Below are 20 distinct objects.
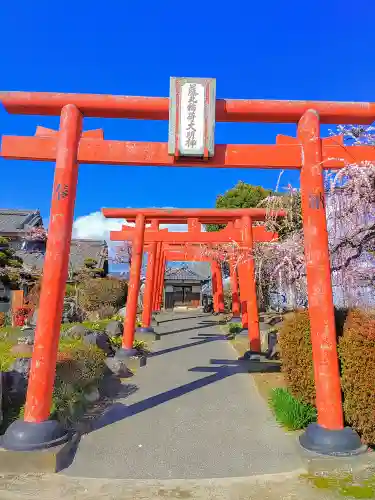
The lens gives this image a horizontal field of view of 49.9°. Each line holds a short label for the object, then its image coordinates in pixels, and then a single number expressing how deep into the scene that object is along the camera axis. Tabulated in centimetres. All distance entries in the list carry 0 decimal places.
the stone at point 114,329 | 1361
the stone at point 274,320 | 1687
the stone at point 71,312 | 1634
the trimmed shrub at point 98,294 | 2105
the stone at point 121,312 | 1914
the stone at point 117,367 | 898
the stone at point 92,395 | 687
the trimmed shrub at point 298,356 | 561
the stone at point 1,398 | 521
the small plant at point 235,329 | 1630
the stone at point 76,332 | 1130
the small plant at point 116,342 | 1184
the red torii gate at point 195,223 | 1084
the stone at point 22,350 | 932
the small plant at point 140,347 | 1164
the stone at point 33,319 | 1430
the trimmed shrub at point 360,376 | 443
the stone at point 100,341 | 1010
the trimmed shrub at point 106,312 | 1990
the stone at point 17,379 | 597
